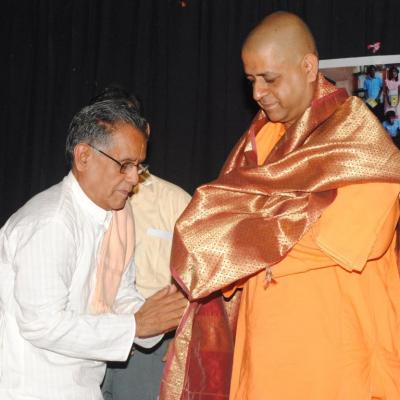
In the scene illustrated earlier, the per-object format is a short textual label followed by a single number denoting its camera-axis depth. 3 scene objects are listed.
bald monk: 1.88
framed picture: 3.32
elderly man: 1.89
